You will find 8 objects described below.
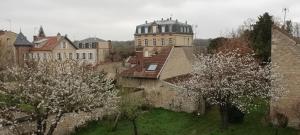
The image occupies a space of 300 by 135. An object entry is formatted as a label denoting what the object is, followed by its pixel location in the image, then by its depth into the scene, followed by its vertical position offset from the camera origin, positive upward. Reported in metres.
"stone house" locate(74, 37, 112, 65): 72.94 +0.68
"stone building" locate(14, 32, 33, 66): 67.06 +1.20
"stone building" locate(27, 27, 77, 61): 66.44 +1.00
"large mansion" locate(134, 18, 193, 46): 82.50 +4.24
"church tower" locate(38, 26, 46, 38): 96.49 +5.57
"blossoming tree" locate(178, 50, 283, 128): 24.39 -1.89
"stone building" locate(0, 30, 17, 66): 59.06 +1.84
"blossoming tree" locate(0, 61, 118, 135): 19.95 -2.14
